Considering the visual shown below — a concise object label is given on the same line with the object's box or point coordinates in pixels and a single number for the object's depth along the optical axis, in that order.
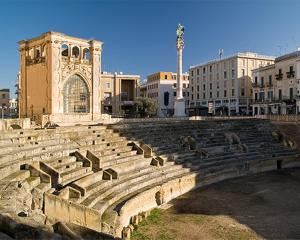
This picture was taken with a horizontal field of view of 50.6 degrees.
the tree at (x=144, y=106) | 66.81
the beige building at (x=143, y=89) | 87.38
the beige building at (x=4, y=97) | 77.72
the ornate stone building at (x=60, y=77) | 33.88
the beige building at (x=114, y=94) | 72.06
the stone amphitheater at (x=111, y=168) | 9.79
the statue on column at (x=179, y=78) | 40.42
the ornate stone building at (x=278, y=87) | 45.28
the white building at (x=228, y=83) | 60.84
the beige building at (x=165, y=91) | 78.75
